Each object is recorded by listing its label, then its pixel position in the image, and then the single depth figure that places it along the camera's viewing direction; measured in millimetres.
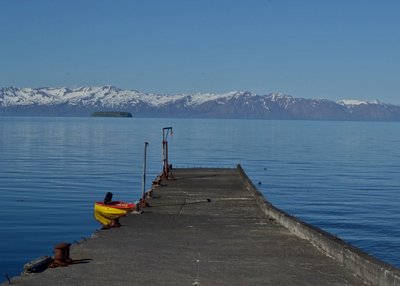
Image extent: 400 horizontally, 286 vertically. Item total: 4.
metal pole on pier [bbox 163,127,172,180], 41134
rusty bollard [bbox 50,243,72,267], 14531
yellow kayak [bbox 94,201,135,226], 30047
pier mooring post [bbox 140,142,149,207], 26962
